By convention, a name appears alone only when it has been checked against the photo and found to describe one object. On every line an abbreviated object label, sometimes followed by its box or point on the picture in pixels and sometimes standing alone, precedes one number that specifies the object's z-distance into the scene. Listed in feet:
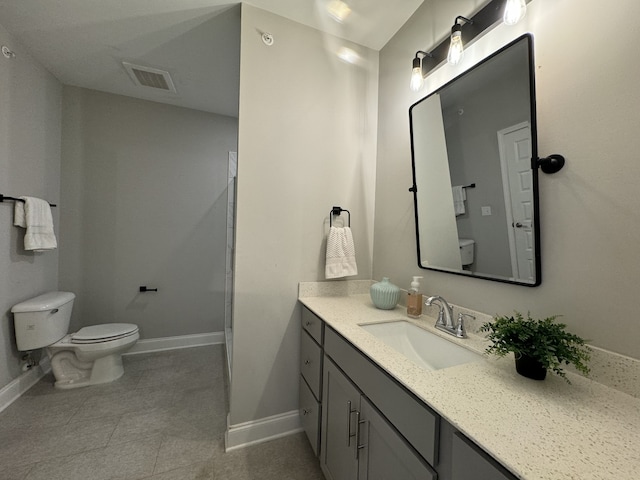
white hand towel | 5.11
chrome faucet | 3.51
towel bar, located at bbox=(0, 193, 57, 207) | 5.33
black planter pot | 2.38
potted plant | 2.21
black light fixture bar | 3.32
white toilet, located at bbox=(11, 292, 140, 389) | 5.75
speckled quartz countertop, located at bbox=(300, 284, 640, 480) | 1.49
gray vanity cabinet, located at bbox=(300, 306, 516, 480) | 1.89
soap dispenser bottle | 4.25
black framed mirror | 2.98
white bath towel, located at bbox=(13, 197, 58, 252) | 5.80
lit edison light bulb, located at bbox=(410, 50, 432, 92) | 4.31
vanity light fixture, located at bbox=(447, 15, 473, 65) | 3.55
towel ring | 5.34
